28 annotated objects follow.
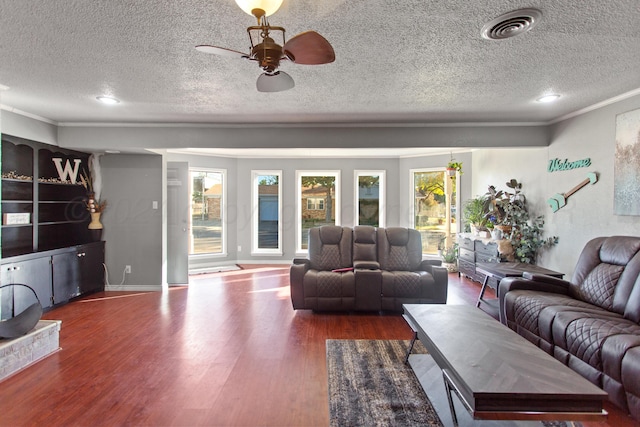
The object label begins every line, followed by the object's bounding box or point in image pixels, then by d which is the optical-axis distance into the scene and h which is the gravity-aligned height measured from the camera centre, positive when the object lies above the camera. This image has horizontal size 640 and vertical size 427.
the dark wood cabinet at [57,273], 3.71 -0.79
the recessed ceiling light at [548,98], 3.39 +1.23
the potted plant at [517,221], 4.62 -0.13
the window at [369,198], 7.66 +0.35
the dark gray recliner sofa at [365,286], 4.07 -0.93
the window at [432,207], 6.91 +0.13
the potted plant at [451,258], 6.56 -0.93
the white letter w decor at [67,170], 4.65 +0.62
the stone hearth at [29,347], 2.60 -1.17
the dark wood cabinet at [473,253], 5.09 -0.68
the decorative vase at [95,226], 5.09 -0.22
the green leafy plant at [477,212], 5.53 +0.01
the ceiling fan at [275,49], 1.55 +0.87
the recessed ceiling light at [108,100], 3.43 +1.22
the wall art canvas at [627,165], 3.18 +0.49
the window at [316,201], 7.70 +0.28
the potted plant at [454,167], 6.15 +0.88
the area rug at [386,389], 2.08 -1.32
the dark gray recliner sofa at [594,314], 2.12 -0.84
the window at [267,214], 7.65 -0.04
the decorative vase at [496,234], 5.04 -0.33
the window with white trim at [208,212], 7.16 +0.01
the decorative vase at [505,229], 5.00 -0.25
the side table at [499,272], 3.89 -0.72
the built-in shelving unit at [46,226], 3.92 -0.20
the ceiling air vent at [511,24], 1.88 +1.15
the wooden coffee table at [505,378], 1.65 -0.91
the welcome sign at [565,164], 3.83 +0.62
